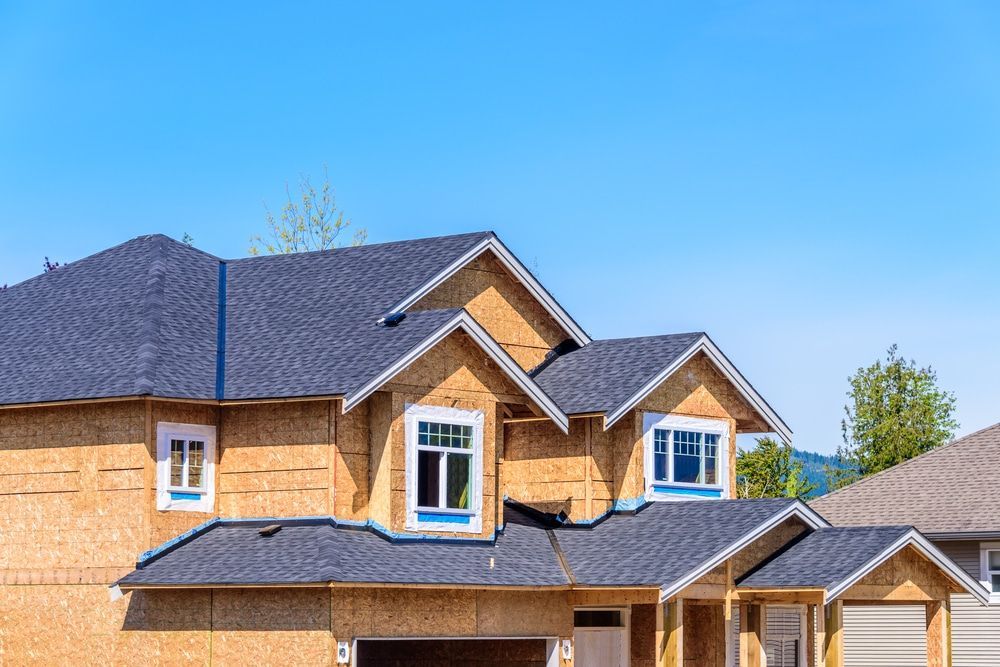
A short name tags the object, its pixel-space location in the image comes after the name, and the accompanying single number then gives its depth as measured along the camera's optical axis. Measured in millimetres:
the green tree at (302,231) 64725
